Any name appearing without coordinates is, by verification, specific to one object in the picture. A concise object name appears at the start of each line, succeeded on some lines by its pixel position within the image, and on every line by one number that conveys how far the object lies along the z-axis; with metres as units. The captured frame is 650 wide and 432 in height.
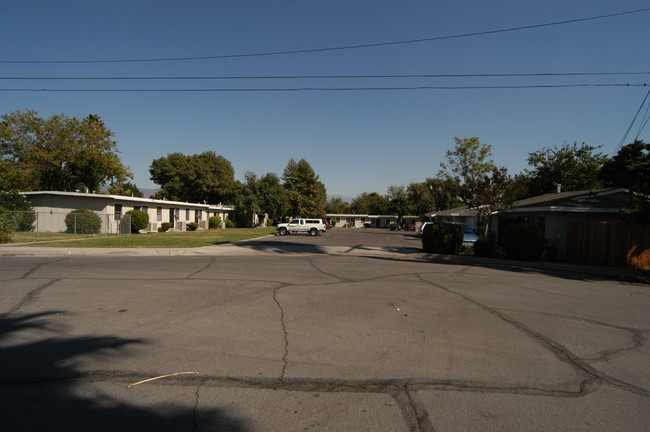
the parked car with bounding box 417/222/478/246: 22.41
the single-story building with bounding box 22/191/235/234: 30.80
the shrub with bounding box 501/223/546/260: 18.80
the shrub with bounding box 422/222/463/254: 20.92
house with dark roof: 19.78
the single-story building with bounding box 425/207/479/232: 34.28
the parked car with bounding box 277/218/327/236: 42.03
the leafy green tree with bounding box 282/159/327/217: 68.31
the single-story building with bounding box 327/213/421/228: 86.19
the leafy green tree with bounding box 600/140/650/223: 16.14
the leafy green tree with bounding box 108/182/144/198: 55.91
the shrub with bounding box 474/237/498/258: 20.08
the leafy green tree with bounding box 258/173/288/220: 61.12
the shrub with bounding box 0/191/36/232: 26.36
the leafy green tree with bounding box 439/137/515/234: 19.80
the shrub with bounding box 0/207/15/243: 21.90
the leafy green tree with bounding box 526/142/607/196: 41.00
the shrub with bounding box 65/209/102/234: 28.81
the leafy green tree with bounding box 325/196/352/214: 102.44
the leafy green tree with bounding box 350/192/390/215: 90.53
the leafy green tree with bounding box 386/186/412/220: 81.19
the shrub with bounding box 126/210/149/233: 32.91
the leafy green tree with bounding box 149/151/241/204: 63.41
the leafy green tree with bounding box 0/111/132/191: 38.09
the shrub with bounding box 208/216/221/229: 50.59
